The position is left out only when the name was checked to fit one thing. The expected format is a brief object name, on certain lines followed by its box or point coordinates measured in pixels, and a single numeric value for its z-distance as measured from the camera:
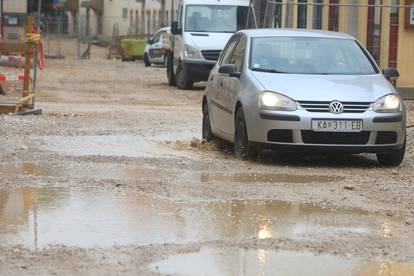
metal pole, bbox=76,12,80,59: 47.41
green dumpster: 48.91
